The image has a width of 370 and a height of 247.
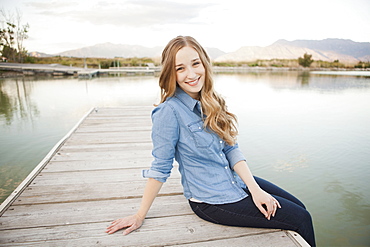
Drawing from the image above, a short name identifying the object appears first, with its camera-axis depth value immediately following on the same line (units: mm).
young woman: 1140
